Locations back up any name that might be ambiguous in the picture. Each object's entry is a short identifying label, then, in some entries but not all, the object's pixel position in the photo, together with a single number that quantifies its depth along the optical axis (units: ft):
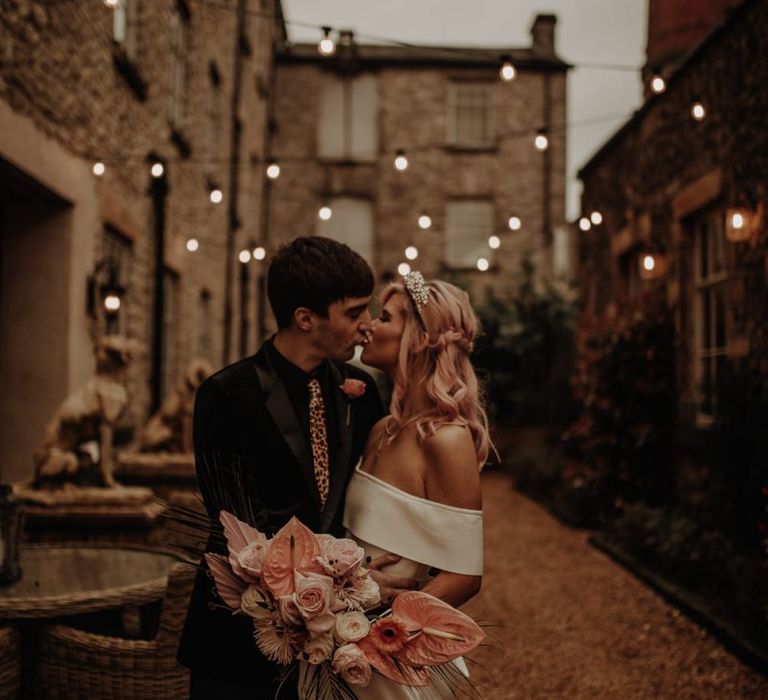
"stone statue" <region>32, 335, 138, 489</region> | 16.31
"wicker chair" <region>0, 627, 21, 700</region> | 8.94
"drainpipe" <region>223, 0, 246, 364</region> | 44.11
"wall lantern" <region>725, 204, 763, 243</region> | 20.98
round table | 9.39
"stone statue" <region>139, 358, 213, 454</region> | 22.39
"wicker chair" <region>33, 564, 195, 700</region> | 9.34
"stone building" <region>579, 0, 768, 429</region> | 21.20
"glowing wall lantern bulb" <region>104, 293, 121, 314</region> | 21.70
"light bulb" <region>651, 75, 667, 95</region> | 22.25
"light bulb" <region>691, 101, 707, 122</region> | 22.12
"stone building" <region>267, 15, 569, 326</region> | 60.44
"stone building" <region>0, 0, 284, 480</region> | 18.99
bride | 6.34
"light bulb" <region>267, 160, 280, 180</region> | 28.23
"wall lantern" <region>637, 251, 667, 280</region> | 27.89
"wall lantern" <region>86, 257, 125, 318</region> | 21.79
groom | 6.05
